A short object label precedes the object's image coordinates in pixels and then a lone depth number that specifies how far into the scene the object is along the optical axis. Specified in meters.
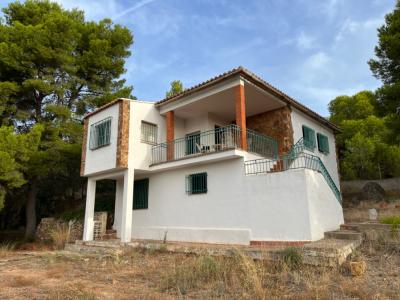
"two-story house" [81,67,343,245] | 9.95
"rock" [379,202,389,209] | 14.78
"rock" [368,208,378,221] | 12.25
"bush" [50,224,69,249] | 15.03
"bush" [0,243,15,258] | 12.02
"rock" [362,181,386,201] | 17.58
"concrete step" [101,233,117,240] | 14.77
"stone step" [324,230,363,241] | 9.23
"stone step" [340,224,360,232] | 10.27
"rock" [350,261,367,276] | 6.36
